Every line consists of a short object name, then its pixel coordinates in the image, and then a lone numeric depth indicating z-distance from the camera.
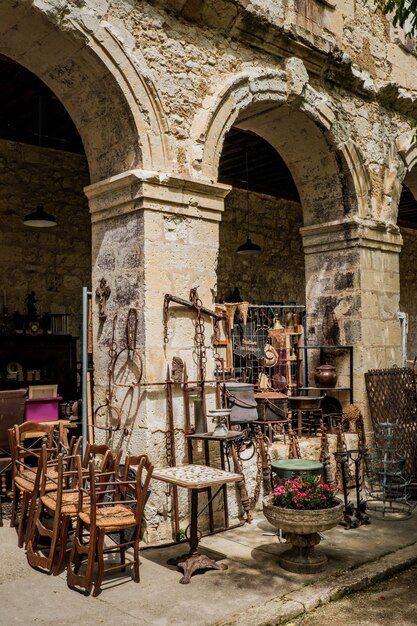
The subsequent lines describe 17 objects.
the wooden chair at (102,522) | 3.40
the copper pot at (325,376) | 6.46
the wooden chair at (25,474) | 4.04
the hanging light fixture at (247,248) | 10.05
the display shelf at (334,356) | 6.45
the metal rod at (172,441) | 4.53
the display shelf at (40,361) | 7.45
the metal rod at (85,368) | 4.84
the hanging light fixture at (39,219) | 7.64
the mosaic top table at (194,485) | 3.72
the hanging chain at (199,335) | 4.84
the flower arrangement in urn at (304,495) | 3.92
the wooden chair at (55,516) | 3.60
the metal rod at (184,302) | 4.66
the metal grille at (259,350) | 7.38
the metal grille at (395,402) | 6.42
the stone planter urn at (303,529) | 3.83
